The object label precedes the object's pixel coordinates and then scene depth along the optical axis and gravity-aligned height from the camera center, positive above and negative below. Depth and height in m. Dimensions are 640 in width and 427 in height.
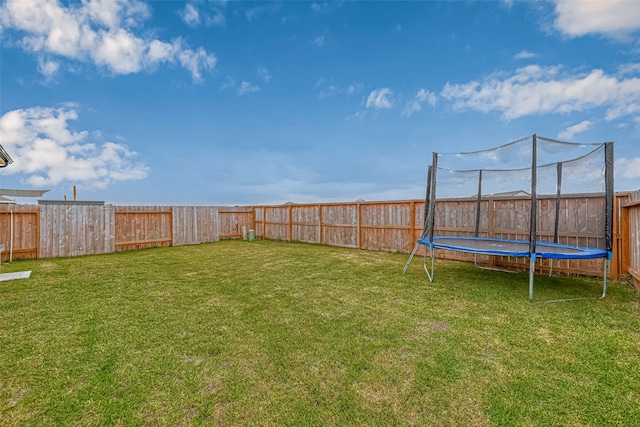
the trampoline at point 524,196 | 3.78 +0.35
